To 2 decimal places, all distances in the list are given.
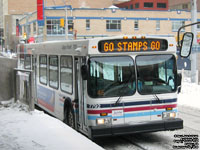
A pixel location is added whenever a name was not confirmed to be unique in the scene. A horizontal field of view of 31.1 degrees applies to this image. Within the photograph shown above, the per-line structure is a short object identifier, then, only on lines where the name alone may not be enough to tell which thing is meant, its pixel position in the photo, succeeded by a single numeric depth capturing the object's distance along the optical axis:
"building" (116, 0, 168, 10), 91.75
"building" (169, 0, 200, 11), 93.08
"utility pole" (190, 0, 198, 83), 21.36
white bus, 8.34
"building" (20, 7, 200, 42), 65.25
